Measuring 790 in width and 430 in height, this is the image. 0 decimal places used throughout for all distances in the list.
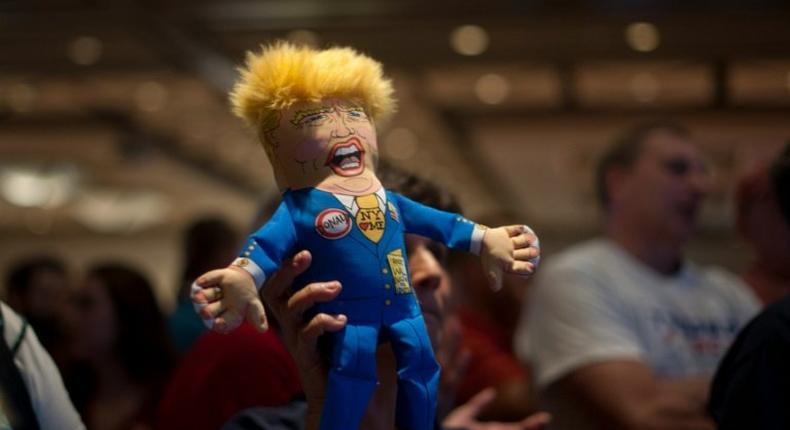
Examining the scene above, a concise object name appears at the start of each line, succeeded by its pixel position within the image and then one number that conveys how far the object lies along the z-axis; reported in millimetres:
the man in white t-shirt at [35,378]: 1598
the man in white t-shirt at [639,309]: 2734
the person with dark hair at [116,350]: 3158
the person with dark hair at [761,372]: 1779
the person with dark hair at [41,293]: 3338
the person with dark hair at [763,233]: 2939
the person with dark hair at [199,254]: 3594
